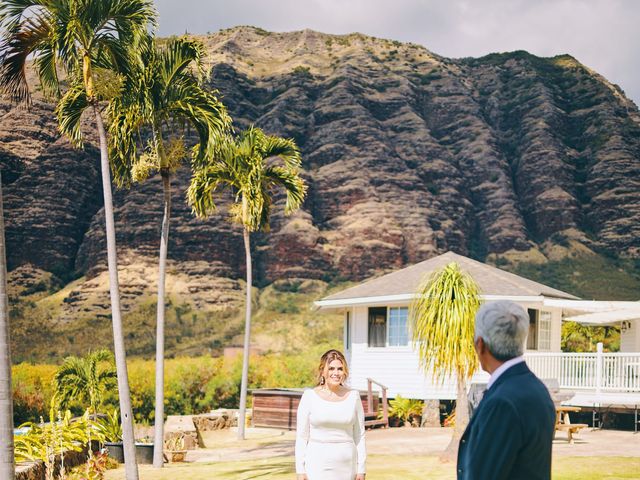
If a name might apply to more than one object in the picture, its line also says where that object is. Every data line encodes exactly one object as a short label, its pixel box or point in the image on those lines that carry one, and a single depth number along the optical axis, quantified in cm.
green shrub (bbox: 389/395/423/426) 2611
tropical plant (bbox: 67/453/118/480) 1104
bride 630
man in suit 338
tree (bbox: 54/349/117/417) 1964
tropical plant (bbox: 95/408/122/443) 1695
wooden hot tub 2583
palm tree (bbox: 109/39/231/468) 1510
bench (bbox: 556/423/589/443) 1891
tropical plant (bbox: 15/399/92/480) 1207
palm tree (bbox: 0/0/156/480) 1284
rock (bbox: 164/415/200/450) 2019
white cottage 2477
